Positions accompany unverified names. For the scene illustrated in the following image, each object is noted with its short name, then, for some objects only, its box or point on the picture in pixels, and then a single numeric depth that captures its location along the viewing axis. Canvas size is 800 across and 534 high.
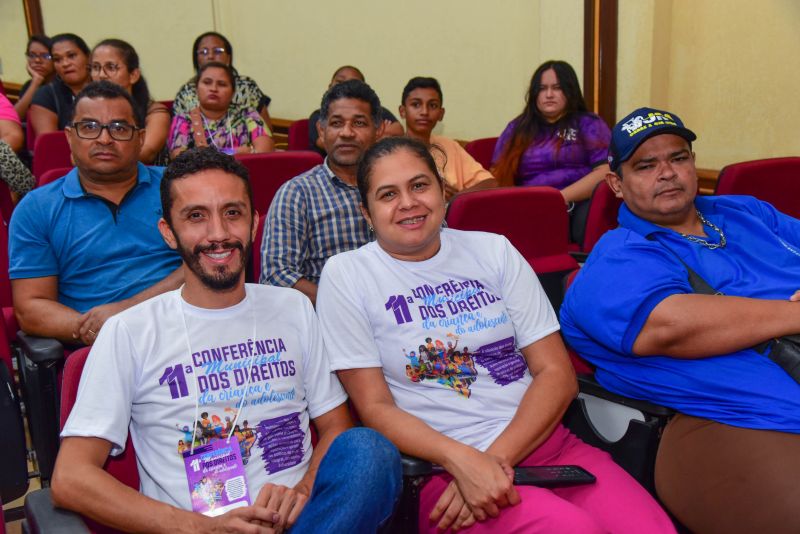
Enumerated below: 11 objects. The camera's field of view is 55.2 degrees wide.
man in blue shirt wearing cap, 1.48
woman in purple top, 3.56
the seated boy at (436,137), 3.56
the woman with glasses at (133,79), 3.56
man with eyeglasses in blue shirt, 1.93
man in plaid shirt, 2.11
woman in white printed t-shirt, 1.40
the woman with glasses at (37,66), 5.05
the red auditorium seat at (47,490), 1.13
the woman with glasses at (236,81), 3.96
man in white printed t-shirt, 1.23
